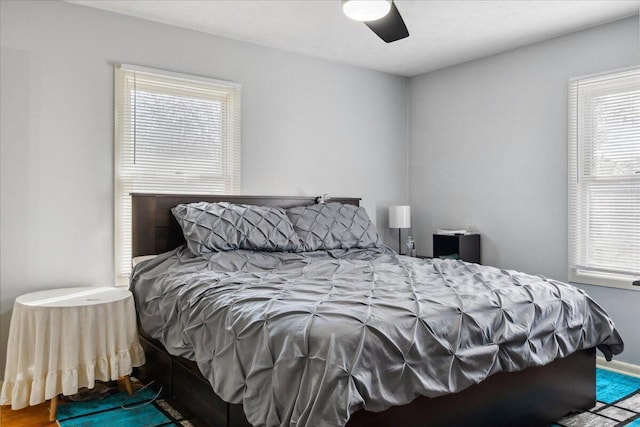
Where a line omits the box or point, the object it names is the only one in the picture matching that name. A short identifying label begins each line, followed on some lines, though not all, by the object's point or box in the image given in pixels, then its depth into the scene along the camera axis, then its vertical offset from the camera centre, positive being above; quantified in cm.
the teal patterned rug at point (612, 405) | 246 -108
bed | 176 -78
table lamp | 470 -7
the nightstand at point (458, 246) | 424 -33
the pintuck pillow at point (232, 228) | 308 -12
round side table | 248 -73
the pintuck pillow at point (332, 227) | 355 -13
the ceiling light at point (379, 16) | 214 +91
